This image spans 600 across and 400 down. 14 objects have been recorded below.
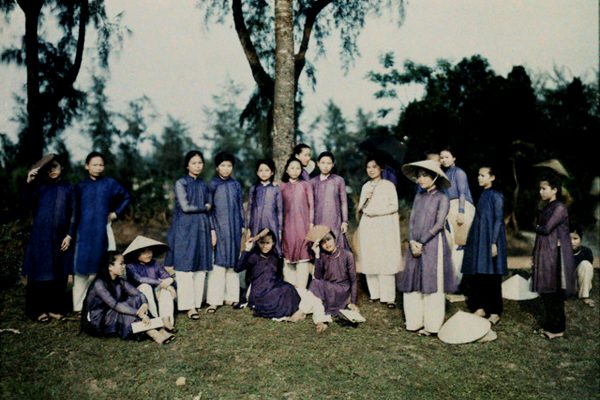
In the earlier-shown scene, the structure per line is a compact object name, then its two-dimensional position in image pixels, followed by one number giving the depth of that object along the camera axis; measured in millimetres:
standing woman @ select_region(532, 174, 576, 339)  5090
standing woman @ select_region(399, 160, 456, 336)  5031
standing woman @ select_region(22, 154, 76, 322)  5172
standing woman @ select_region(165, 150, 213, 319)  5445
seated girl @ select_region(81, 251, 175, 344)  4668
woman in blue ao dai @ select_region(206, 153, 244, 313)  5723
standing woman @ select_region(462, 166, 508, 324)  5344
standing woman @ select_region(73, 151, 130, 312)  5379
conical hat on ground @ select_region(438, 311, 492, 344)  4949
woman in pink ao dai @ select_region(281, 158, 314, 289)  5945
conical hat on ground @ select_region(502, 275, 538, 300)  6398
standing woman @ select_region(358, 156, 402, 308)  5984
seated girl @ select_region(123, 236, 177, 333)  5051
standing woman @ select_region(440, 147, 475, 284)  5965
